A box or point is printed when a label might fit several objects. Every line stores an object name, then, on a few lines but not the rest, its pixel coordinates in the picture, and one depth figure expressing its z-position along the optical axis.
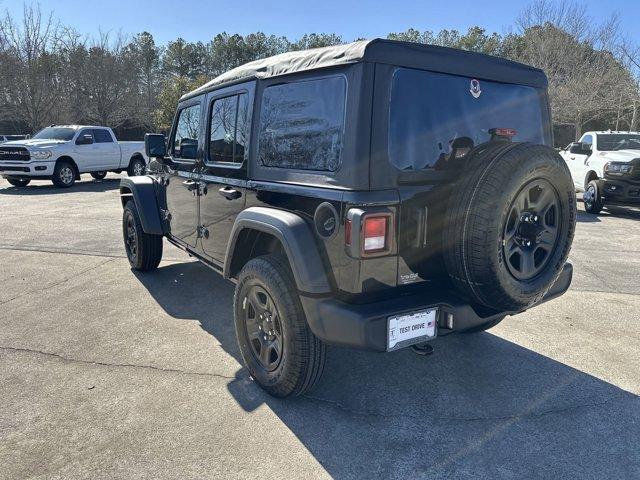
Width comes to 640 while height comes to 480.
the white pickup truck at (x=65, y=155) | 13.69
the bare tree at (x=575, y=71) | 23.59
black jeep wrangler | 2.40
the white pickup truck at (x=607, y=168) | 9.55
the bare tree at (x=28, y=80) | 25.20
